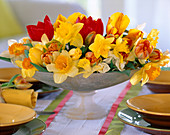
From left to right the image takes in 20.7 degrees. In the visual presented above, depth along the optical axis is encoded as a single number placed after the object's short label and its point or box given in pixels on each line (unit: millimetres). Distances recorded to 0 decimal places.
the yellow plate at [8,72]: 1664
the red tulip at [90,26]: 1288
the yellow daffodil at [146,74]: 1299
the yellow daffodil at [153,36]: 1327
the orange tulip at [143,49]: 1257
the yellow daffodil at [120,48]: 1249
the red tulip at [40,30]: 1313
